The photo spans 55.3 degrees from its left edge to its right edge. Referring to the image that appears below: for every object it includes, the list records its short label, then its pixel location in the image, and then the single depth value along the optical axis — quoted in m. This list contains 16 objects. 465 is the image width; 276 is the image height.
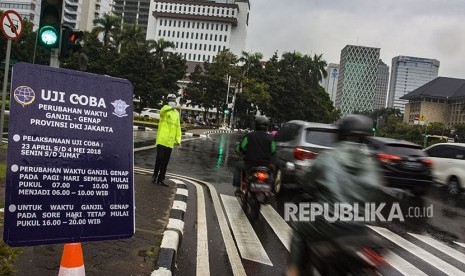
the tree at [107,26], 57.09
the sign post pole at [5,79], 9.65
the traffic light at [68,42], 7.71
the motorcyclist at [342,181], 2.96
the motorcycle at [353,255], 2.82
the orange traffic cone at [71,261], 3.37
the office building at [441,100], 129.62
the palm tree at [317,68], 74.81
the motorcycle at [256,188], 7.20
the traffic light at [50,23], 7.24
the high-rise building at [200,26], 133.75
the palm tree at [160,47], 56.41
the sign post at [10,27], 10.22
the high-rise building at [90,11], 127.19
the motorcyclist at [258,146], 7.49
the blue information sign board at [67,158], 3.01
